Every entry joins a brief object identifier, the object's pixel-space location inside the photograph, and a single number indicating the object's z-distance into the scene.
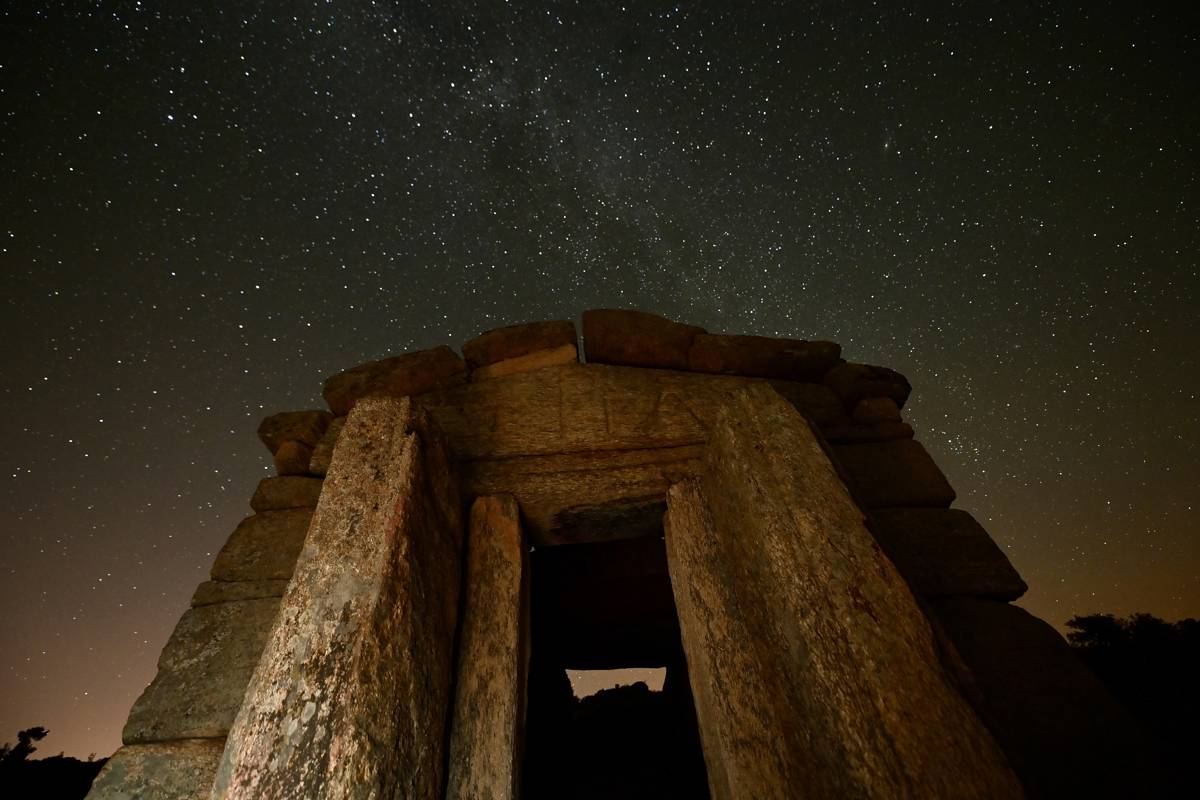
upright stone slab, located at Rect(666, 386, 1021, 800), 1.24
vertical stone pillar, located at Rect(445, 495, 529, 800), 1.51
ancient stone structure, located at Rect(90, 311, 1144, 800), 1.24
